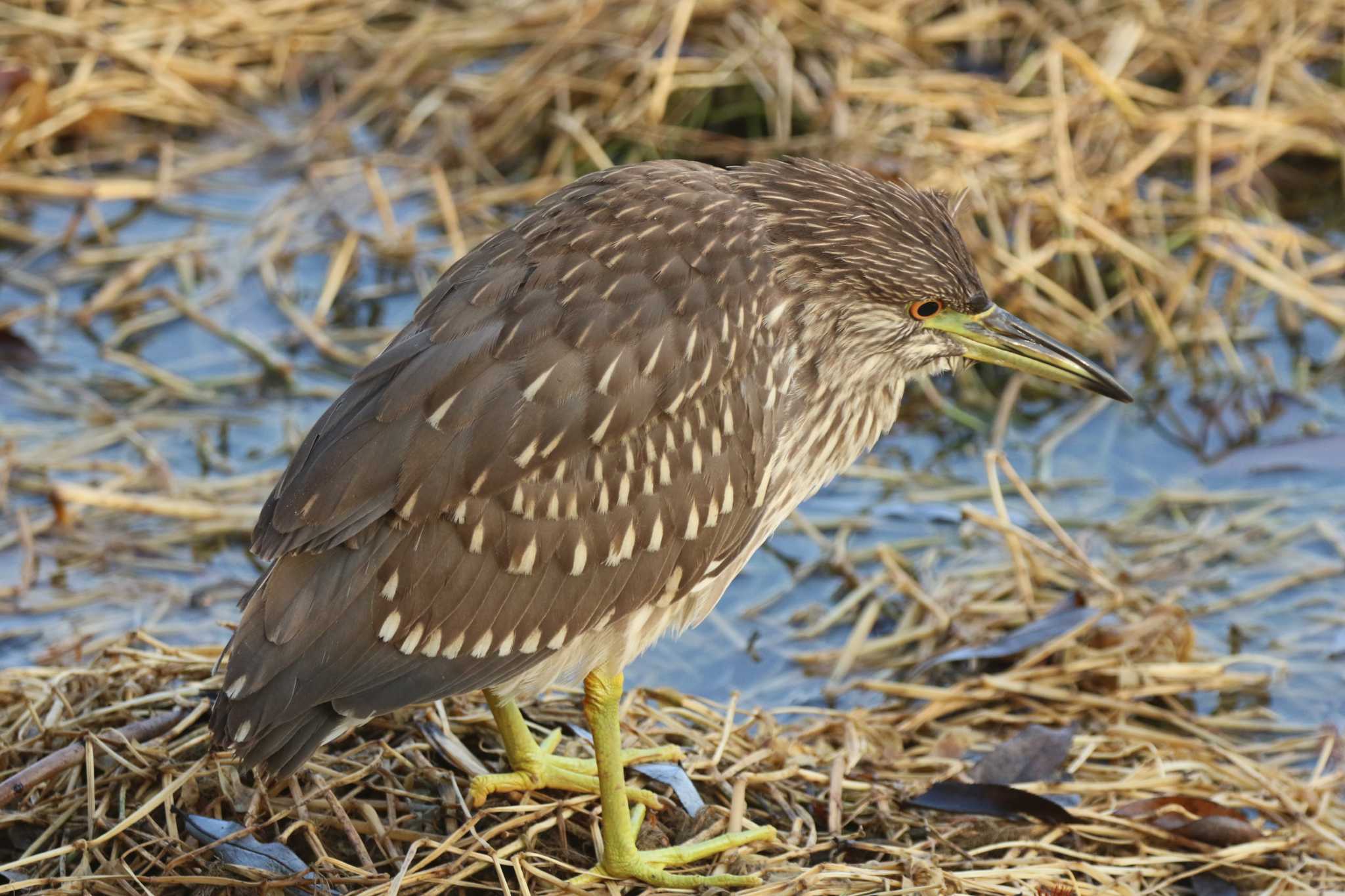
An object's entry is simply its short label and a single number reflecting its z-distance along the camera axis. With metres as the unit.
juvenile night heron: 7.34
